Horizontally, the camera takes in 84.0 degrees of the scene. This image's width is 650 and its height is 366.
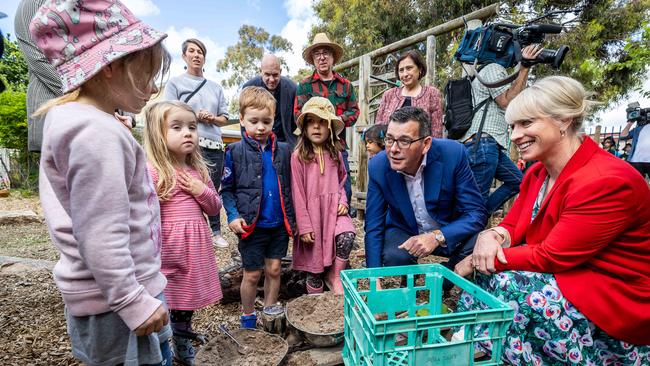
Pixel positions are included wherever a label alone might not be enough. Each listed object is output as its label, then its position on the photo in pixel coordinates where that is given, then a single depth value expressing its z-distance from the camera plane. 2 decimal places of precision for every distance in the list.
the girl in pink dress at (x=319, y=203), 2.52
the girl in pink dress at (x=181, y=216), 1.87
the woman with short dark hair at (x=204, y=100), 3.51
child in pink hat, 0.91
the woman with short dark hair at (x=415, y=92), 3.51
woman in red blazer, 1.40
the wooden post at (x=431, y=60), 4.58
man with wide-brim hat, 3.51
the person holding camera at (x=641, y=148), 4.95
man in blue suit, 2.15
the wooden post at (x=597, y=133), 10.34
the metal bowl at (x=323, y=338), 1.79
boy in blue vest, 2.33
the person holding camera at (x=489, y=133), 2.98
